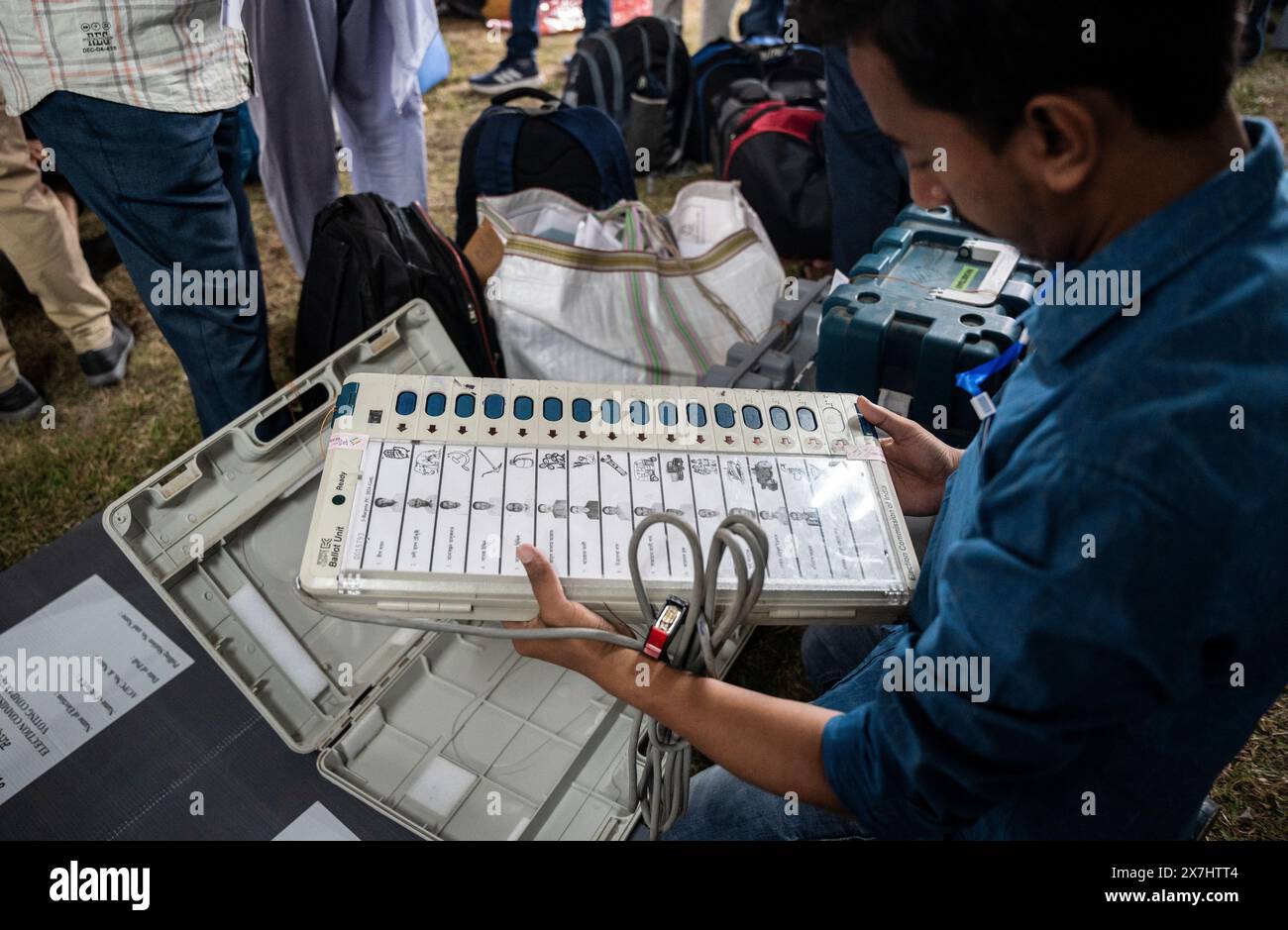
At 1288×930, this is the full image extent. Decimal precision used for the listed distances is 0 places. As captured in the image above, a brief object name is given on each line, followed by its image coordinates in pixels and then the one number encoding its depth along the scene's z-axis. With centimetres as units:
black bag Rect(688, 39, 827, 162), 322
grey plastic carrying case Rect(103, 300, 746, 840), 129
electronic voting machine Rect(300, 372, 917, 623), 98
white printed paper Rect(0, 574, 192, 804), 147
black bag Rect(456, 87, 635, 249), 254
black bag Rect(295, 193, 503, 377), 196
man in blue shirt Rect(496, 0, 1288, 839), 60
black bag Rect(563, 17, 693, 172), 330
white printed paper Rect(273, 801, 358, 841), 140
